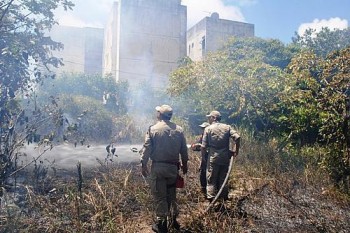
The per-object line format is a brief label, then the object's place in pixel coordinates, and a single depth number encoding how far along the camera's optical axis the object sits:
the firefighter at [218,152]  5.39
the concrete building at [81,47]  37.75
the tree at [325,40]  32.12
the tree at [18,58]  4.84
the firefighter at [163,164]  4.35
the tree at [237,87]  10.58
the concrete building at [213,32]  29.89
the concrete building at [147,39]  28.66
